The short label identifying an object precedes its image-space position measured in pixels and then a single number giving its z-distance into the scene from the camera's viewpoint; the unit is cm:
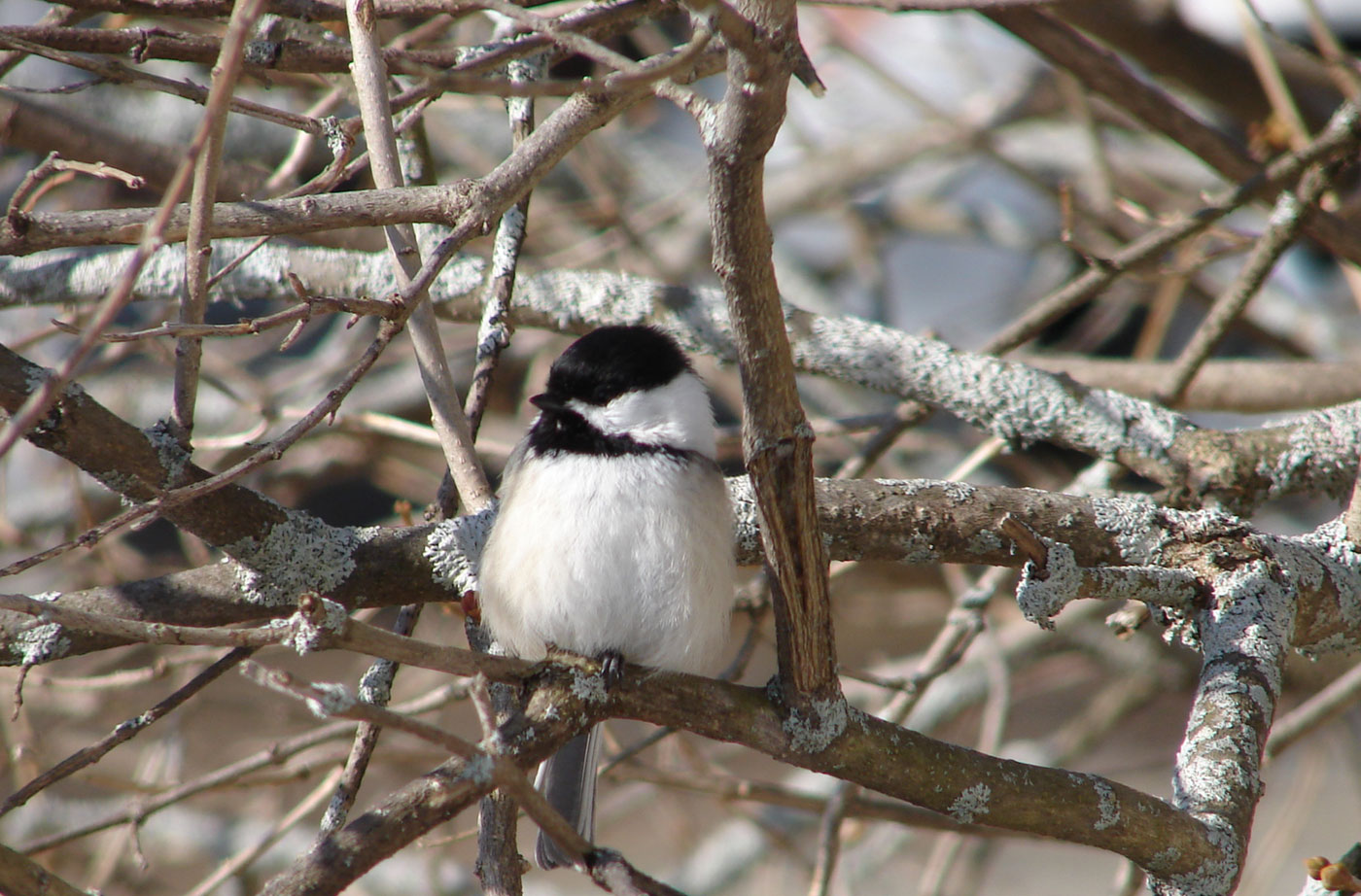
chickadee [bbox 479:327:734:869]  443
